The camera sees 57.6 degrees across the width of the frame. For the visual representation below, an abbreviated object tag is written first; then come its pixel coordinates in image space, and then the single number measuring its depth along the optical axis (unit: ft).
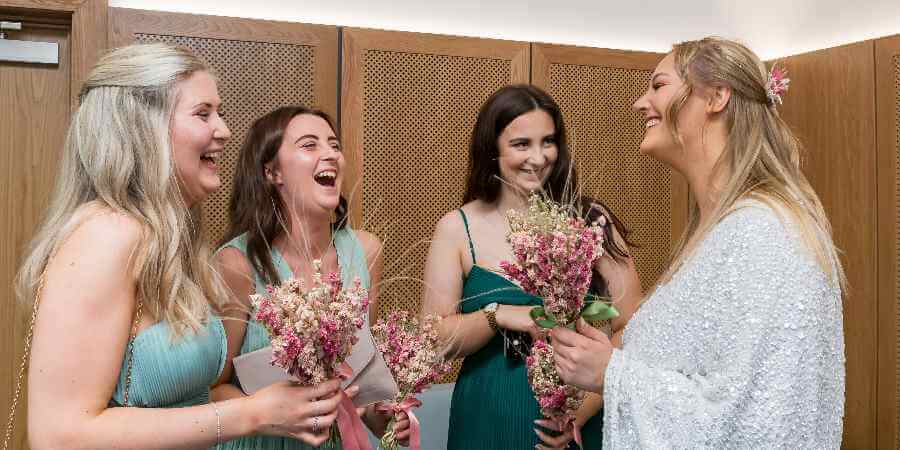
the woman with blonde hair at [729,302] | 5.18
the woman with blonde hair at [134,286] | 5.13
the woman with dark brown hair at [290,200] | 7.73
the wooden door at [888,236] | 13.29
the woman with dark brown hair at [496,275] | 8.50
